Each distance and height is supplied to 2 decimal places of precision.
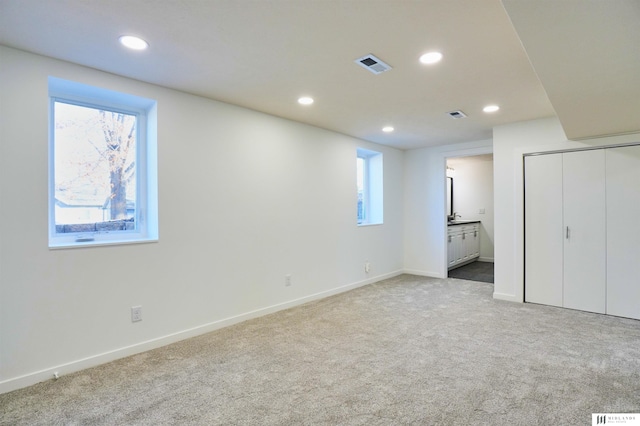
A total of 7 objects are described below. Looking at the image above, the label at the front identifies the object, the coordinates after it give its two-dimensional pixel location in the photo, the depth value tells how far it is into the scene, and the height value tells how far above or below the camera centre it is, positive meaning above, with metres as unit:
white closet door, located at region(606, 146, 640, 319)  3.67 -0.21
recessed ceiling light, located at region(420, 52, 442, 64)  2.40 +1.14
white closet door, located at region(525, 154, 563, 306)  4.12 -0.21
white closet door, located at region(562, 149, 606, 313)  3.85 -0.21
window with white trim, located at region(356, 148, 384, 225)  5.72 +0.46
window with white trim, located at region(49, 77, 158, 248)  2.67 +0.41
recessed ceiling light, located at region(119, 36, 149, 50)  2.18 +1.15
